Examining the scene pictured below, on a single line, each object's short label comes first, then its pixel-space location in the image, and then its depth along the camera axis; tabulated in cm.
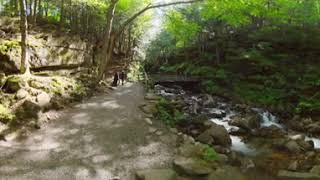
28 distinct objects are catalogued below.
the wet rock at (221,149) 739
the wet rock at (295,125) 1107
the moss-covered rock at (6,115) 650
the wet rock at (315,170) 678
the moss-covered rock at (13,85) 777
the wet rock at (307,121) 1136
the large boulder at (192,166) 575
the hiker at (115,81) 1563
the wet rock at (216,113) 1236
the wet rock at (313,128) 1059
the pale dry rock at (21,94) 743
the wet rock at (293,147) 829
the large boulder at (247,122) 1050
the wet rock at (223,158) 662
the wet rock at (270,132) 997
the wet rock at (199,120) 947
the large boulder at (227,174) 575
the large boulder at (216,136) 790
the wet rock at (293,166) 708
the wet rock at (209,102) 1449
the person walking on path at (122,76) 1721
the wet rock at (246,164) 684
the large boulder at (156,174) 535
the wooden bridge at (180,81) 2140
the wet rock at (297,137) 903
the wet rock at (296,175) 645
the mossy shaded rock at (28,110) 693
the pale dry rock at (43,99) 761
